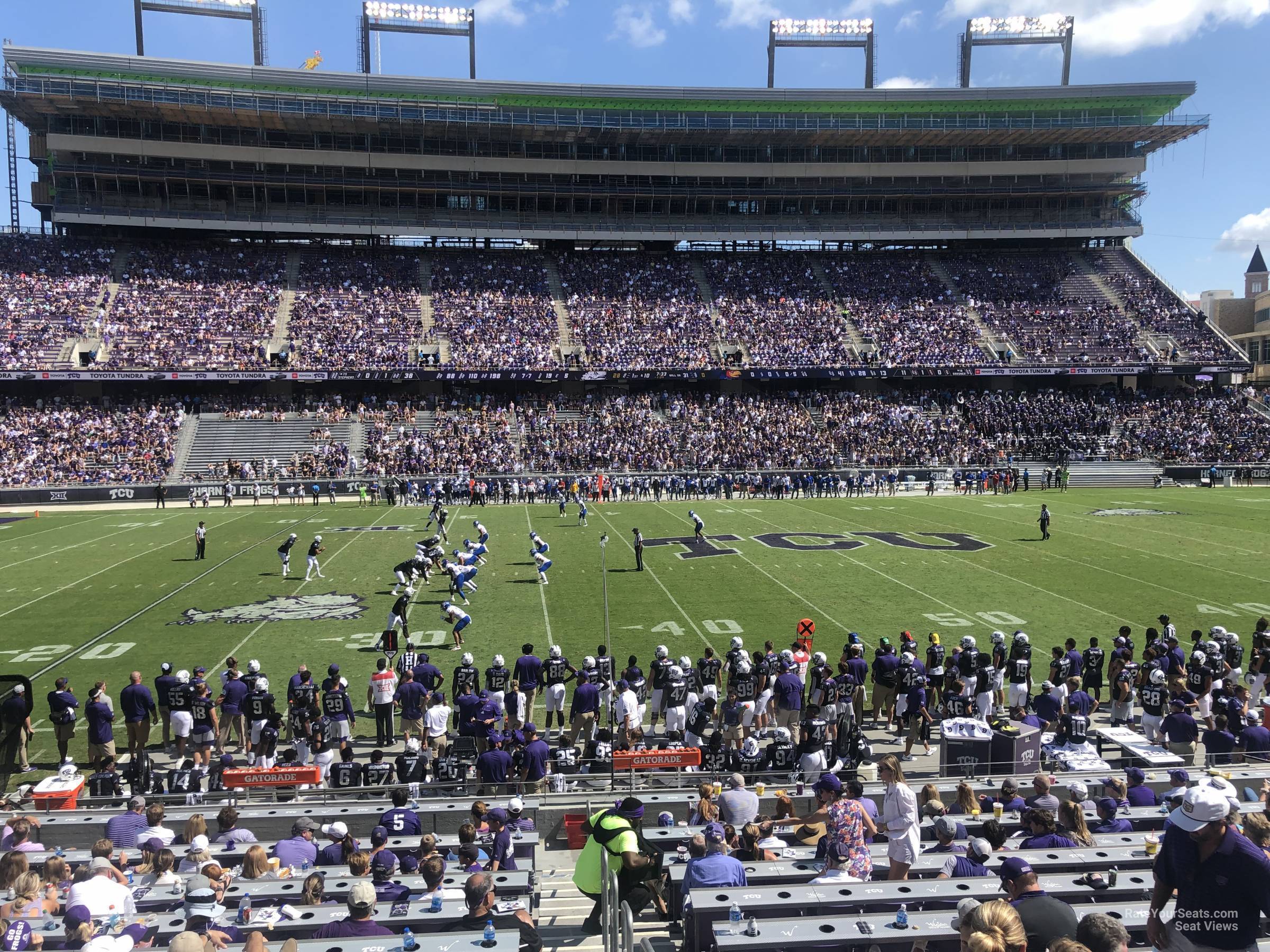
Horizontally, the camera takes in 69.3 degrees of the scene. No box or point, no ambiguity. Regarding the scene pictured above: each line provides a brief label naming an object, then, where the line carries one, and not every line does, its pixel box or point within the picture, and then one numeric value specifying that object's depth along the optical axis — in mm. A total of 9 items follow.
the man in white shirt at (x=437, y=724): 11703
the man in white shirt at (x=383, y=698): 12500
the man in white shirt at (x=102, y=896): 5672
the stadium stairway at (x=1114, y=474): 45344
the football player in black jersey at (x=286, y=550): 22656
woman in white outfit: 6441
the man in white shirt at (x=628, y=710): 12078
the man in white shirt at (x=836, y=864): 6312
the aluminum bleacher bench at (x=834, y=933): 5066
